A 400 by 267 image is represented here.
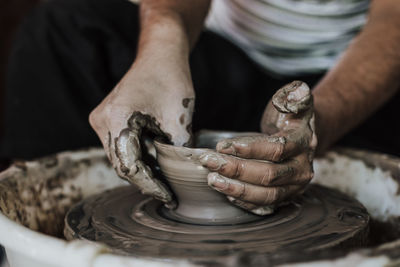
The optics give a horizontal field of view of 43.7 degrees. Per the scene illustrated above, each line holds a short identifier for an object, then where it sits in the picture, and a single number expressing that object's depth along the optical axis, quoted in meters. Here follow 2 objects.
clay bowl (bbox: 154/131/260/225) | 0.93
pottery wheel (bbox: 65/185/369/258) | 0.83
